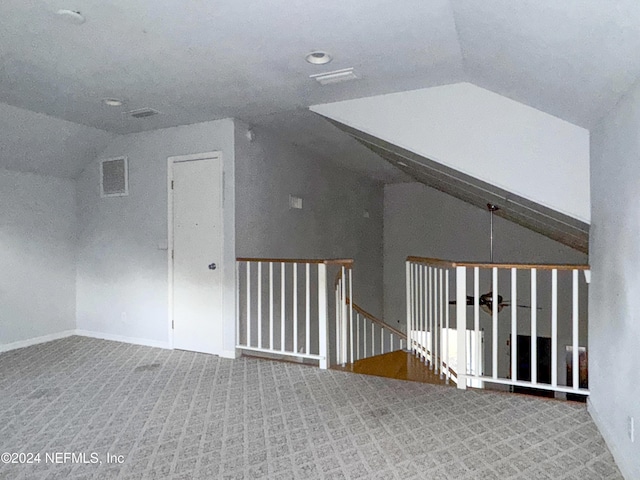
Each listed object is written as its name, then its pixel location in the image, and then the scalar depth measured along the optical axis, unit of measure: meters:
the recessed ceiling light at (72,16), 2.29
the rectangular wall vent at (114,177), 5.07
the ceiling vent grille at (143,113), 4.12
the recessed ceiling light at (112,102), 3.79
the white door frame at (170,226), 4.74
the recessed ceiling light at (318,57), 2.85
